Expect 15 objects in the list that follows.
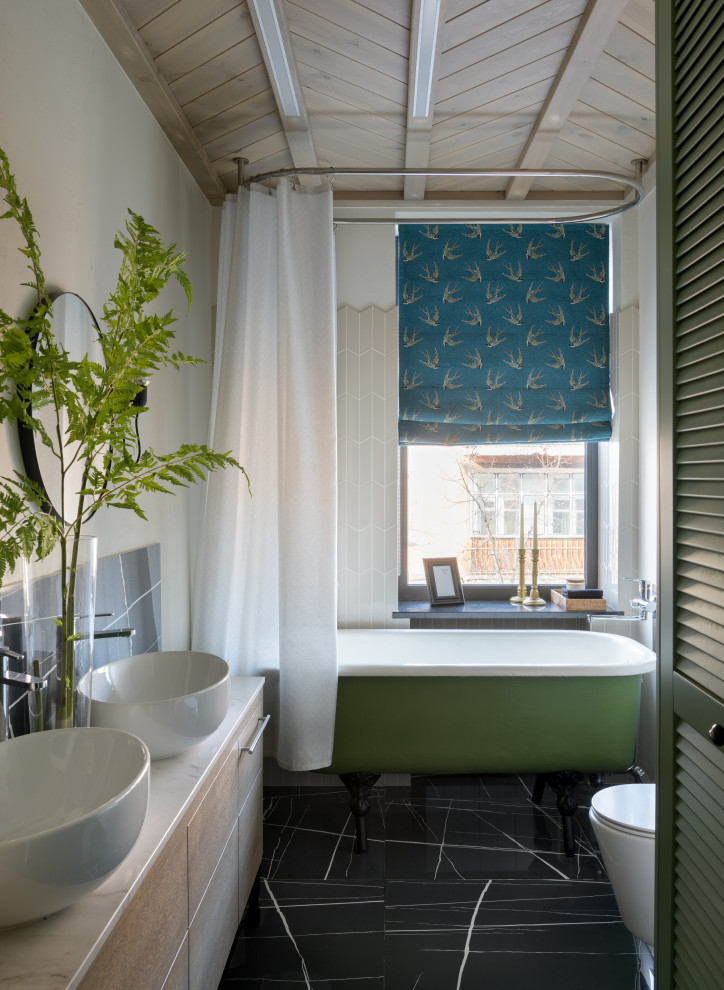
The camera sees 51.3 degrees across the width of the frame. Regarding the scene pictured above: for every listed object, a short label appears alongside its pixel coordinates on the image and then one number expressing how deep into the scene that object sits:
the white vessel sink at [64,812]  1.02
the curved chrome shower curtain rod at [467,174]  2.81
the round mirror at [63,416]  1.71
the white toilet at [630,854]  2.12
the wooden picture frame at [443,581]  3.67
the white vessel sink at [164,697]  1.68
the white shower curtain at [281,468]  2.87
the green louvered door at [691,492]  1.19
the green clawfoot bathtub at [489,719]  2.88
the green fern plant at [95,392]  1.36
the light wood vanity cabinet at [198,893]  1.28
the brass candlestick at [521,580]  3.68
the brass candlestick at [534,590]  3.64
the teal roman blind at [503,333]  3.65
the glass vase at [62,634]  1.44
